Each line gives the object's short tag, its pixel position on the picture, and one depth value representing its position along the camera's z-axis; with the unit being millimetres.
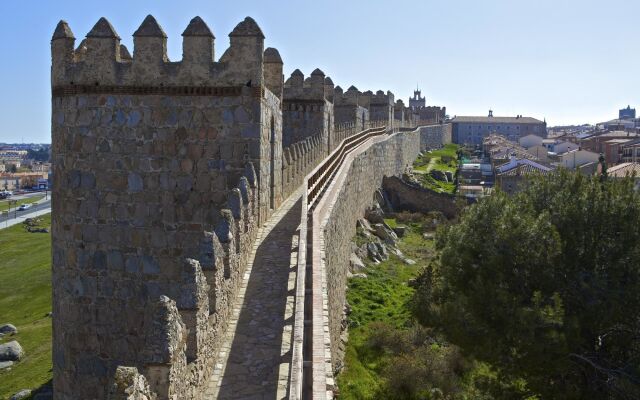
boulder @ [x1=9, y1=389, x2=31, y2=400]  19125
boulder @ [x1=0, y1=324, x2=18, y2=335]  29781
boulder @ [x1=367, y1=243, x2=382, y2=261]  25344
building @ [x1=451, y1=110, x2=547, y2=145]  142250
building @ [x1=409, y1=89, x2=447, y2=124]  98900
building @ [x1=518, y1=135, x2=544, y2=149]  111000
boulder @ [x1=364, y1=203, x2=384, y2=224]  31158
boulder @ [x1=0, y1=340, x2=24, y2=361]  25484
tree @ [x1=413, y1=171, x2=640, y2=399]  13211
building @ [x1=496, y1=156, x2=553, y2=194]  52281
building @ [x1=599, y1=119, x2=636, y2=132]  124038
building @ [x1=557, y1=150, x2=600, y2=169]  72569
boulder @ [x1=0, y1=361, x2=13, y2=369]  24562
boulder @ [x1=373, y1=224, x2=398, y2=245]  29086
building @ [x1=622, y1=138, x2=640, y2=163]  63094
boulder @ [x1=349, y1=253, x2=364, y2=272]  22469
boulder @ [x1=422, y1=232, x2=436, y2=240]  33825
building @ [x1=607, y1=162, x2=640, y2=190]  47078
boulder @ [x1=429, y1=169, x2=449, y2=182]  57156
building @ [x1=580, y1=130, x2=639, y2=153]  81438
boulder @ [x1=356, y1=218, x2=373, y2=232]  27484
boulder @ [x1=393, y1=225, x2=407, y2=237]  33425
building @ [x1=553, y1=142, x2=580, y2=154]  94250
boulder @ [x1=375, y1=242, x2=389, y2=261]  26233
